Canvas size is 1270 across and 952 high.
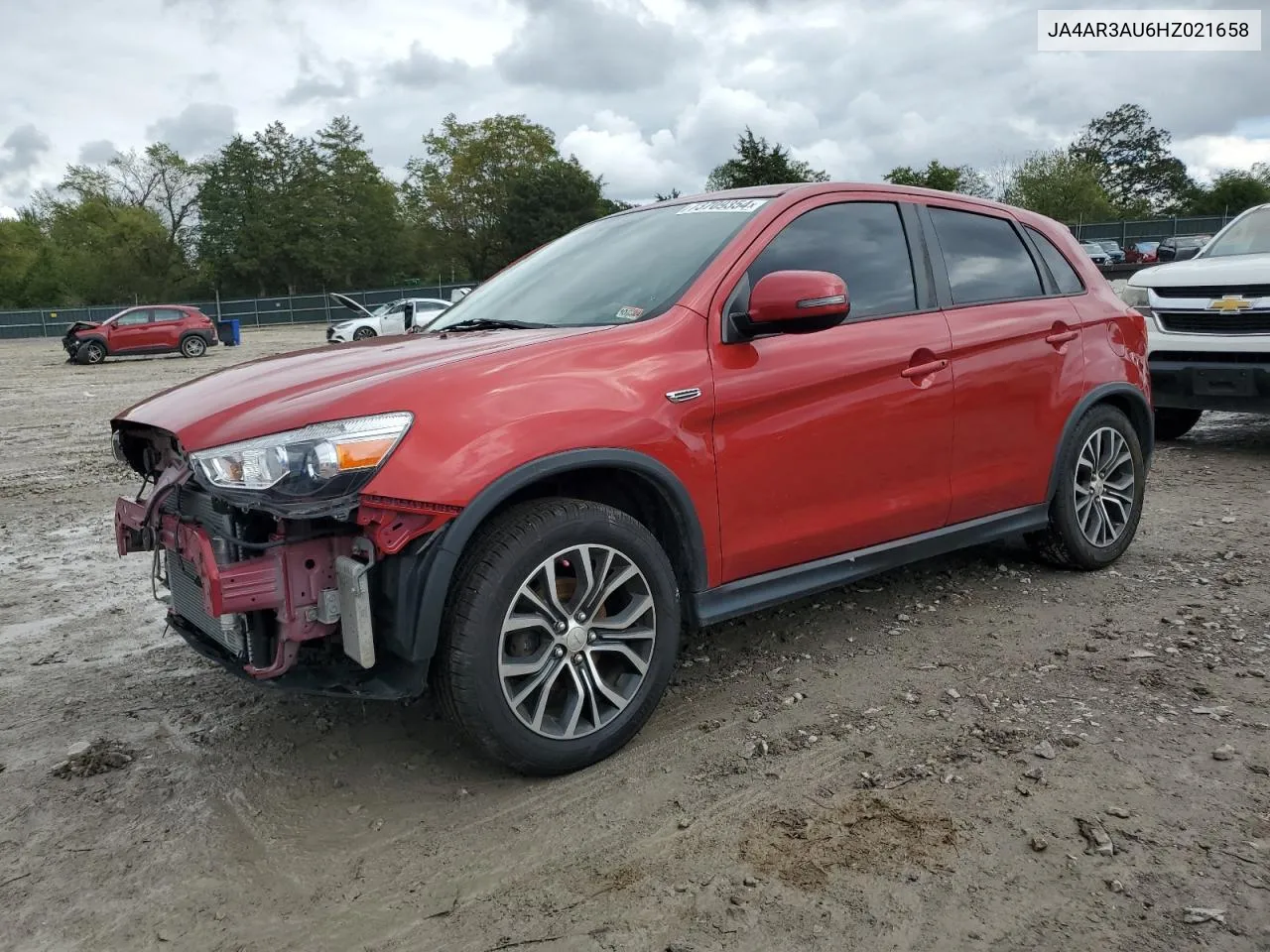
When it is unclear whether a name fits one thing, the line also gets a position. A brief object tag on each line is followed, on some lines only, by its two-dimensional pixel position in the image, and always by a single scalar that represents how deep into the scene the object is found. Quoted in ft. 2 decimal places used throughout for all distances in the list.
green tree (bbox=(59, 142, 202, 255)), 237.04
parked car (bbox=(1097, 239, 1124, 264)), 144.46
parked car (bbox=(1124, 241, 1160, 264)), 136.85
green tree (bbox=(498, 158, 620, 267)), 224.74
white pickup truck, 24.03
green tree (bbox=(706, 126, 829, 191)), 163.43
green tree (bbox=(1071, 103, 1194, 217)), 283.18
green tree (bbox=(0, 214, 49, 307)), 232.32
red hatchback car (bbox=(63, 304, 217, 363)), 84.94
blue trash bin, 123.85
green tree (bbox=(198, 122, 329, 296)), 221.25
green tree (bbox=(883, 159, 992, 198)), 209.56
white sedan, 96.48
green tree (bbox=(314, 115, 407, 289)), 226.38
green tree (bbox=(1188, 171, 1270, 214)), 210.59
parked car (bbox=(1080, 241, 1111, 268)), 124.96
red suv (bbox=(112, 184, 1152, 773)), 9.11
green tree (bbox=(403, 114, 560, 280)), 247.91
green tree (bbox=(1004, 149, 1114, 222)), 222.28
